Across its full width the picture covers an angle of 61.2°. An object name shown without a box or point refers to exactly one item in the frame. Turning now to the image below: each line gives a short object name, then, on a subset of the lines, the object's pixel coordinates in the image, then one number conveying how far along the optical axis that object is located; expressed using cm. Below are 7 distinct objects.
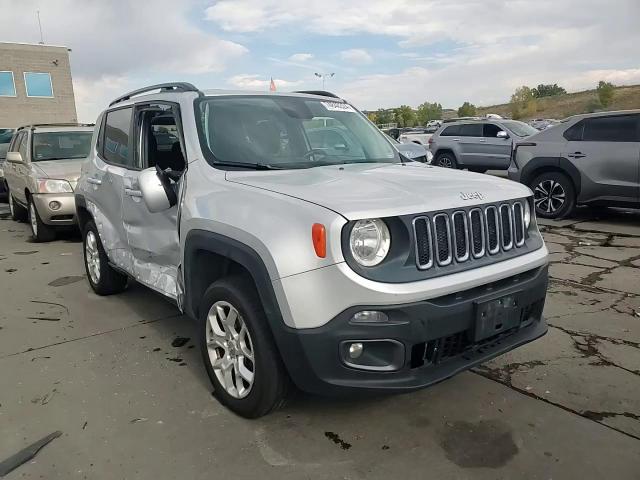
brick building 3303
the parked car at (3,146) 1273
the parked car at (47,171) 743
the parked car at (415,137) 2166
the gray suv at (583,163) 769
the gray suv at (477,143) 1450
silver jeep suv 237
